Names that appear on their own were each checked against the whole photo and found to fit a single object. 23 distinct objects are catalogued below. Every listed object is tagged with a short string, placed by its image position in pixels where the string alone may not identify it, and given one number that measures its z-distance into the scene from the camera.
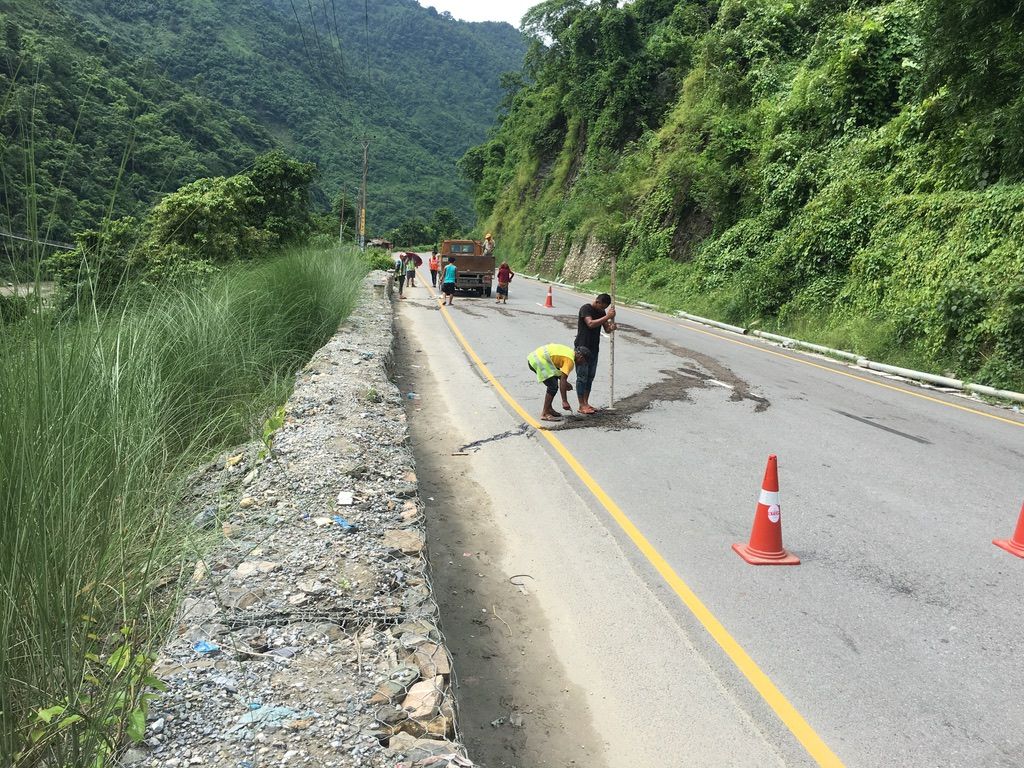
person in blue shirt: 25.55
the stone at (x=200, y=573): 3.86
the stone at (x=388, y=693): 3.04
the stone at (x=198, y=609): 3.47
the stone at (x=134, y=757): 2.44
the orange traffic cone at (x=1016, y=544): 5.41
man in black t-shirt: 9.22
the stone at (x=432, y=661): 3.32
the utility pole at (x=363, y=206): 51.19
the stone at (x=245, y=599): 3.63
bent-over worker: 8.89
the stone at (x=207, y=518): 4.61
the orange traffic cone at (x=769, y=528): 5.23
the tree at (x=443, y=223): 107.06
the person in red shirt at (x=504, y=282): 26.28
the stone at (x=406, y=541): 4.61
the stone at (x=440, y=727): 2.87
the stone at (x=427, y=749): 2.66
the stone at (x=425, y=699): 3.00
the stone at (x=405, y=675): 3.19
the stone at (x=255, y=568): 3.99
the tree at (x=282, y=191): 27.94
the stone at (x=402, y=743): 2.72
